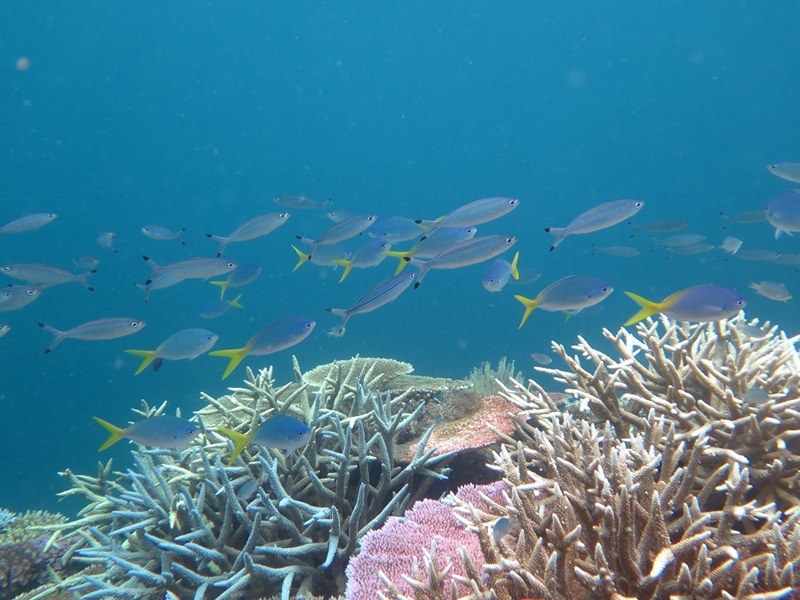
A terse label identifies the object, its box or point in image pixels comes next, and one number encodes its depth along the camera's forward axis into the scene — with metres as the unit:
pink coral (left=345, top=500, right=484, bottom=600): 2.30
